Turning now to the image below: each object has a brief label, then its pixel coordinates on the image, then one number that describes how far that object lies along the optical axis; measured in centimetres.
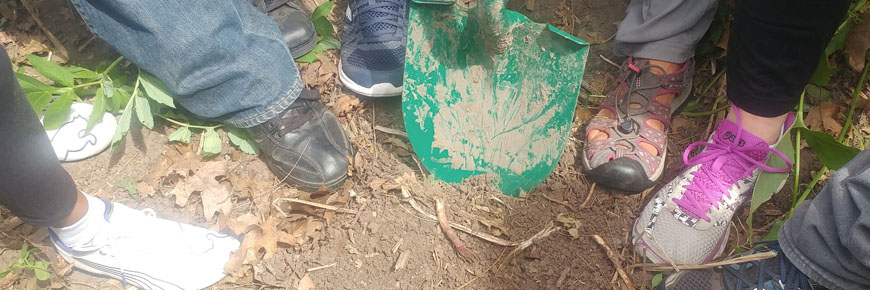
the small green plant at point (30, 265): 143
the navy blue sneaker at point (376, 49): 161
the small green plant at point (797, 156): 132
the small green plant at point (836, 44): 151
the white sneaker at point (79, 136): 160
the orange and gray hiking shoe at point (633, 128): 149
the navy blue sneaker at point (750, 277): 124
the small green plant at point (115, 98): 152
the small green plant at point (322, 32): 176
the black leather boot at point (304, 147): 154
